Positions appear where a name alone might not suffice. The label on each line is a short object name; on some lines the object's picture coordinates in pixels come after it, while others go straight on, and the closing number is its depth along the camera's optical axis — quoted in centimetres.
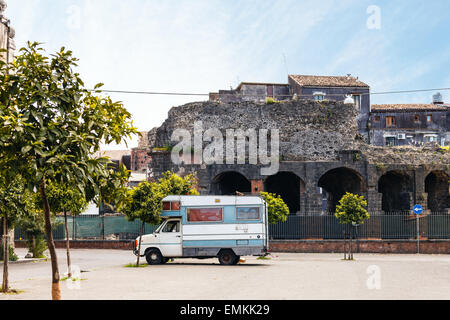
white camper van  2214
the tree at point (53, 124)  876
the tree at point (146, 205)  2144
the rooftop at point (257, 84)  5297
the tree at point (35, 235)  2670
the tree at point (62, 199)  1856
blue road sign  2955
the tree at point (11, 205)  1363
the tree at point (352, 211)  2680
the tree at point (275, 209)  2880
